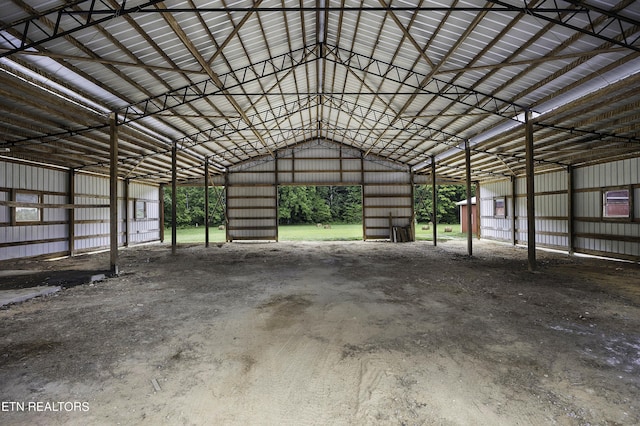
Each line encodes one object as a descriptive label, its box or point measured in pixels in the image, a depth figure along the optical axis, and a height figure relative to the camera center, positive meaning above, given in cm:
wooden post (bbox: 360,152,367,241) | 2173 +106
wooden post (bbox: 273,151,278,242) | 2194 +258
